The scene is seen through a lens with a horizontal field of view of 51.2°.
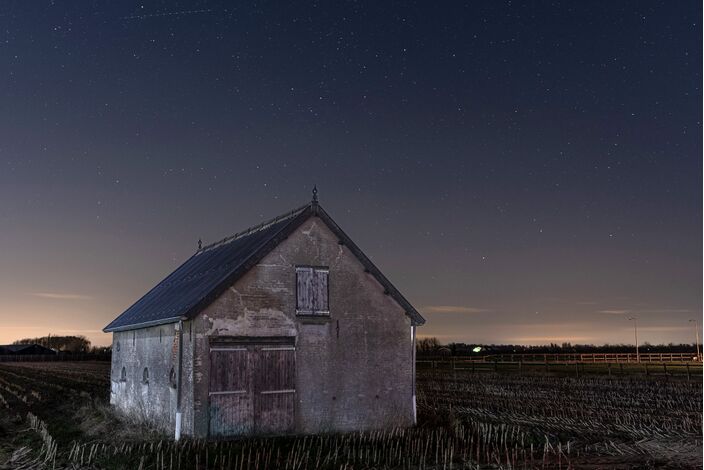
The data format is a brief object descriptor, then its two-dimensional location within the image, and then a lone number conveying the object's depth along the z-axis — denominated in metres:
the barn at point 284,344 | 20.88
